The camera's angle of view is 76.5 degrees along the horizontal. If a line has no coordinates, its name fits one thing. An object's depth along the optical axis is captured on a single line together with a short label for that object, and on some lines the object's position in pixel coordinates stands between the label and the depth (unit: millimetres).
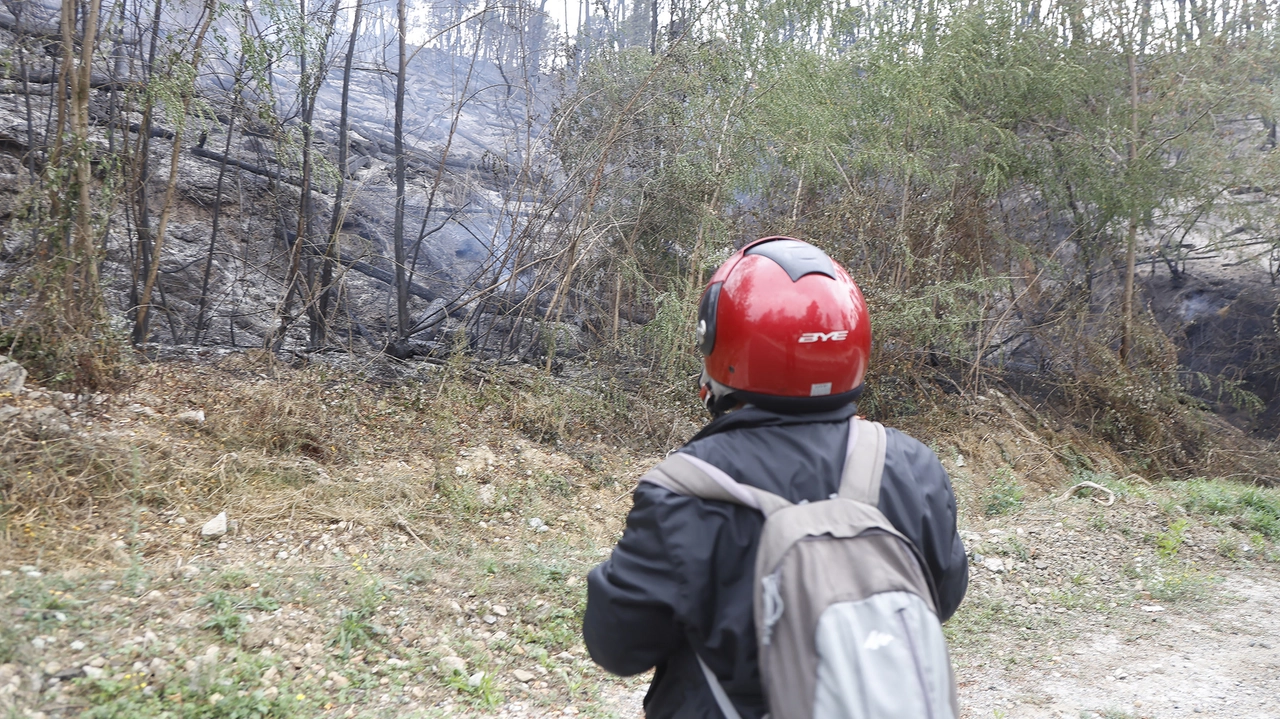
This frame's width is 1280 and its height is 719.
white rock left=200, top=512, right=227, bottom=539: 4555
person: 1324
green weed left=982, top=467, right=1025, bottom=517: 6828
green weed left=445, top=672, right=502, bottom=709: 3512
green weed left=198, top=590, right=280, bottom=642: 3350
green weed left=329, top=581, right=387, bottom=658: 3604
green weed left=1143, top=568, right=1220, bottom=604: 5270
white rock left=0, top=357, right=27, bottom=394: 5088
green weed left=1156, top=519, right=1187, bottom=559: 5945
